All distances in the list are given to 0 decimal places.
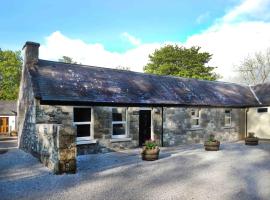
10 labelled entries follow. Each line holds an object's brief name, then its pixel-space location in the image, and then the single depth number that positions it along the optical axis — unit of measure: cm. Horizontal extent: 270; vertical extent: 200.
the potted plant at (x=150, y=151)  1300
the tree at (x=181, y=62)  4569
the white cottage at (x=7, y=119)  3469
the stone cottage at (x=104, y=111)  1364
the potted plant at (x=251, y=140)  1973
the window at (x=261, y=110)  2388
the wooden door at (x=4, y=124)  3472
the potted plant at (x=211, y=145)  1641
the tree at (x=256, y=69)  4950
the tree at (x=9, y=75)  4634
